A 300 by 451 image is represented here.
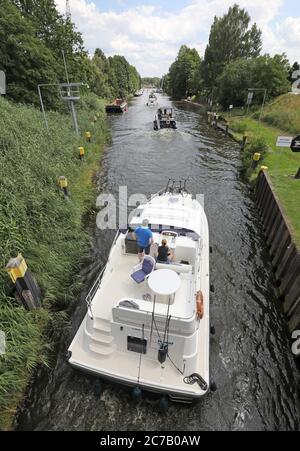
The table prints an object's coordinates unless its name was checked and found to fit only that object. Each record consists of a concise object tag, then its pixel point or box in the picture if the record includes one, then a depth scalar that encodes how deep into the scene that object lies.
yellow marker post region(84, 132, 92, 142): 20.53
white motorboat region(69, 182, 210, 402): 5.18
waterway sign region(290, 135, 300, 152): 13.52
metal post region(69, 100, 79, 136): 18.35
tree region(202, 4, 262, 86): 43.59
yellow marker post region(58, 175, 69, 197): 10.71
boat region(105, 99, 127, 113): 42.05
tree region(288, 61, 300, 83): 45.38
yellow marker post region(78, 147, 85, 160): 15.89
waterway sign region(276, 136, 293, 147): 14.20
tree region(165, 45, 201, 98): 68.44
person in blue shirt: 6.79
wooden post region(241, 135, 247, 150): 22.23
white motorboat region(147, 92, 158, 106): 56.56
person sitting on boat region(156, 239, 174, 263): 6.52
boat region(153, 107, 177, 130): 31.25
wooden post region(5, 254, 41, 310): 6.09
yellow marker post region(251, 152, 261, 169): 16.55
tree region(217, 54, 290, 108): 34.62
